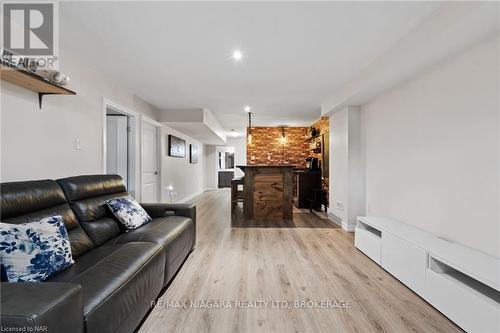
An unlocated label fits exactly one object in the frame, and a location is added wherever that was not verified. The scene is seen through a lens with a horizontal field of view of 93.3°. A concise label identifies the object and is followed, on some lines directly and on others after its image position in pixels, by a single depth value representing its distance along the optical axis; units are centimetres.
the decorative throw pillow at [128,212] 240
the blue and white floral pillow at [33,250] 132
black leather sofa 94
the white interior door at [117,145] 424
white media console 152
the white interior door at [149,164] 469
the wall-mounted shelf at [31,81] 171
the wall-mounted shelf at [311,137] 662
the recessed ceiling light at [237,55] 255
